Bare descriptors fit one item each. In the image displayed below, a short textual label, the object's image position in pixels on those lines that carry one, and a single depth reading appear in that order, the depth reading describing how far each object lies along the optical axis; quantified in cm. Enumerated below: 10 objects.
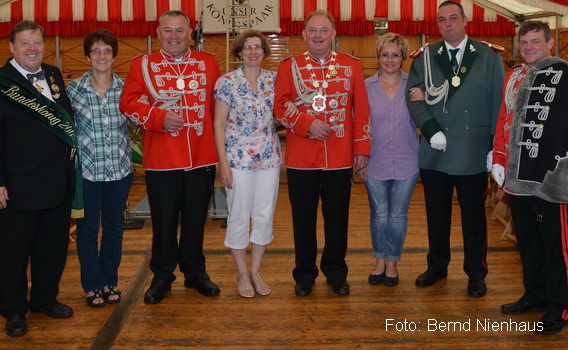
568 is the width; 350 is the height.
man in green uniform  322
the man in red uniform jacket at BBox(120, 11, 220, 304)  309
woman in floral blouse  316
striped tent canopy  1433
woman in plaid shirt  303
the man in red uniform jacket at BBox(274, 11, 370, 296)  316
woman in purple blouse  332
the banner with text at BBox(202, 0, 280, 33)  1259
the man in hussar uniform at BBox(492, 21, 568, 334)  271
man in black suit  275
